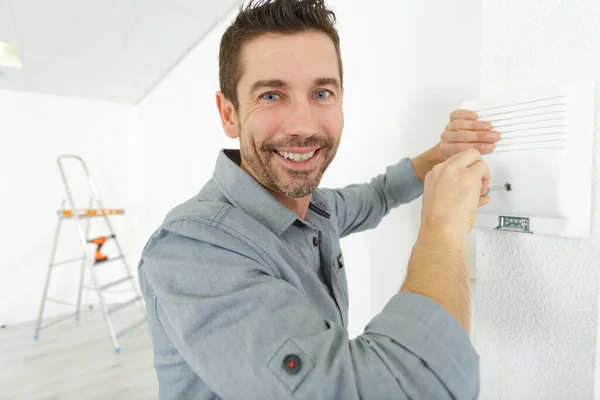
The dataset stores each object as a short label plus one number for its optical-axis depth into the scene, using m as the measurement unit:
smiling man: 0.41
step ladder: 2.69
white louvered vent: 0.49
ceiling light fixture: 2.47
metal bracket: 0.56
